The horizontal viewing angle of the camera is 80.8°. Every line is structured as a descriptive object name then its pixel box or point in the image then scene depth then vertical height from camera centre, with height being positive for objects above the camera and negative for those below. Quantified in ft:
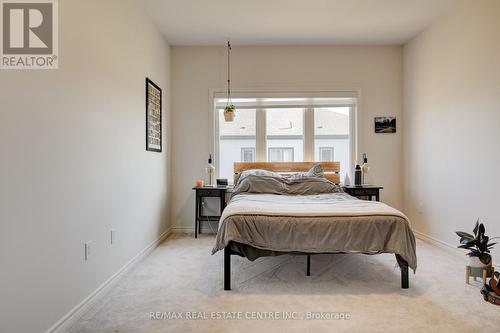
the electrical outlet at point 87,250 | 6.95 -2.05
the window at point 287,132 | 15.29 +1.64
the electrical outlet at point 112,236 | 8.25 -2.07
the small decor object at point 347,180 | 14.26 -0.84
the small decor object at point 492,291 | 7.04 -3.14
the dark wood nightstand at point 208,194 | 13.50 -1.40
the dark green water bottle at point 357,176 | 14.06 -0.61
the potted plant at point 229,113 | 14.14 +2.43
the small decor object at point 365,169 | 14.40 -0.28
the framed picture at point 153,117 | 11.44 +1.94
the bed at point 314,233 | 7.75 -1.85
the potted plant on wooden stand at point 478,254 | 7.72 -2.42
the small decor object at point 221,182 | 14.19 -0.90
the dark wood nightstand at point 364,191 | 13.55 -1.29
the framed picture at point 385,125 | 14.89 +1.94
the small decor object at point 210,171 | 14.37 -0.37
